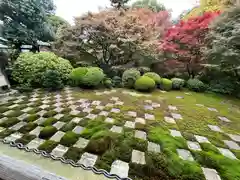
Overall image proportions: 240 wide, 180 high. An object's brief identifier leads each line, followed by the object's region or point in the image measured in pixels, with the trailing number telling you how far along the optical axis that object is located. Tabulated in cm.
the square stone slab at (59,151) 176
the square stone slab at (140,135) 223
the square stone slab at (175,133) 236
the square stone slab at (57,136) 206
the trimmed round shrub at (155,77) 562
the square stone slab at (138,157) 171
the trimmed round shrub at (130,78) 540
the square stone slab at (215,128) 268
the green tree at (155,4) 1091
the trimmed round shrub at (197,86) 567
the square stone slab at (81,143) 193
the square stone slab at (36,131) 218
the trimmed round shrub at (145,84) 509
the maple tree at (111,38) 582
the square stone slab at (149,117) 298
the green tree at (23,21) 549
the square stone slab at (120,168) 152
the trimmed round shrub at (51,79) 455
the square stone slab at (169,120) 286
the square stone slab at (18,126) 229
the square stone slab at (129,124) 256
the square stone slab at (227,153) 194
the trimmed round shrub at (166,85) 565
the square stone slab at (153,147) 193
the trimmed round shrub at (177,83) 580
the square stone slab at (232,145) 216
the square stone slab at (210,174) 156
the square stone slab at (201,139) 224
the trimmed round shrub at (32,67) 473
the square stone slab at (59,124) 242
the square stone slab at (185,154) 182
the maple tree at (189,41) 574
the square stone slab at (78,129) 228
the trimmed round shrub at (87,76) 494
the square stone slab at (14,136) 201
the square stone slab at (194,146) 204
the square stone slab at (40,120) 254
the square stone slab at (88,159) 164
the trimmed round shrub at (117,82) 572
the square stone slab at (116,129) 235
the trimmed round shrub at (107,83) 539
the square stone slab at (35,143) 189
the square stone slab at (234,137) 241
